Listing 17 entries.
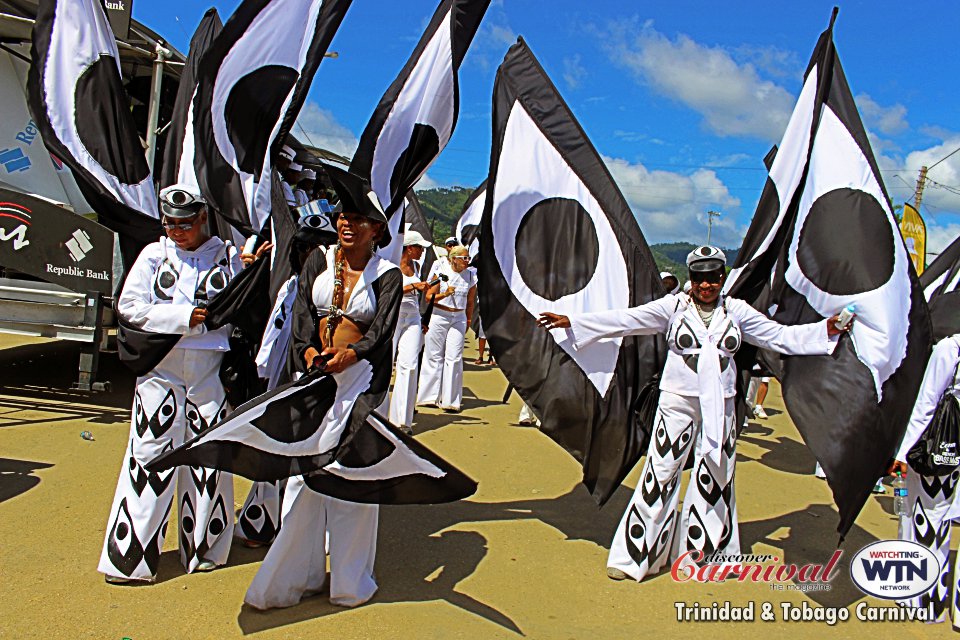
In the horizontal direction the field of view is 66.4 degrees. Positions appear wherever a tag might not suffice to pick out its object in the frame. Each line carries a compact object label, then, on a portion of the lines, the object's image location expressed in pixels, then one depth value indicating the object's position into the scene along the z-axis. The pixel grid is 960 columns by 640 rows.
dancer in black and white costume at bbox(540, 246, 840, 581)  4.18
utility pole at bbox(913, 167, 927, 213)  35.50
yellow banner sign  12.23
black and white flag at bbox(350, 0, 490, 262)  4.51
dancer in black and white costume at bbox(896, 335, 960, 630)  3.96
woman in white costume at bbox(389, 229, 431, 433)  7.60
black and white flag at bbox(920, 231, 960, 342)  4.29
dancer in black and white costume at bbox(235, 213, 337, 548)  4.18
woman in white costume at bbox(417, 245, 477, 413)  9.19
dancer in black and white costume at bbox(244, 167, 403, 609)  3.53
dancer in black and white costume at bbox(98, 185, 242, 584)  3.75
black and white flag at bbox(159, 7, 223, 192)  4.79
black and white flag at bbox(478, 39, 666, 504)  4.80
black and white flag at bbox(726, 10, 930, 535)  4.14
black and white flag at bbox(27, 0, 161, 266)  4.63
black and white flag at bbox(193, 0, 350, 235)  4.65
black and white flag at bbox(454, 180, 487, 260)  11.26
